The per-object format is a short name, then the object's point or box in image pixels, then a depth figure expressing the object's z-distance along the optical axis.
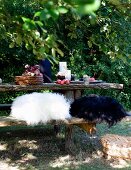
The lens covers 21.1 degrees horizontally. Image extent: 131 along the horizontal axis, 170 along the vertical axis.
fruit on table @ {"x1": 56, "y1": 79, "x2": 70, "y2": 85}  4.78
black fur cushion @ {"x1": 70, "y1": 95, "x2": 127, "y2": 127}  4.14
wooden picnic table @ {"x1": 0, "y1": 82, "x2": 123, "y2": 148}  4.55
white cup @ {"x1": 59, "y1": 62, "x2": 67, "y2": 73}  5.10
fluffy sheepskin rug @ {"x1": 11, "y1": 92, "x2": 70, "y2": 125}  3.96
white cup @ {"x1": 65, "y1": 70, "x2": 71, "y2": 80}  5.00
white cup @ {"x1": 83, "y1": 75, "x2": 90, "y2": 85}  4.95
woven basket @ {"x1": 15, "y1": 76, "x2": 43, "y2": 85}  4.63
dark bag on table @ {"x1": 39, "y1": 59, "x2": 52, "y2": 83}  5.28
